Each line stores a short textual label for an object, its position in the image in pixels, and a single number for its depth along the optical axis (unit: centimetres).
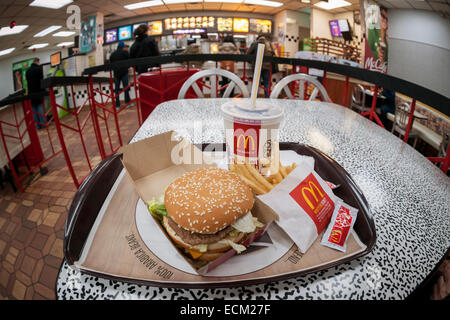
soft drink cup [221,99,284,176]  70
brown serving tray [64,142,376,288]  43
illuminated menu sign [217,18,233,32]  1163
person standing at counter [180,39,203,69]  670
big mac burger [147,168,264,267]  53
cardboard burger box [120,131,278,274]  75
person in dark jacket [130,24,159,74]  539
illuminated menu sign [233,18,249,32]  1183
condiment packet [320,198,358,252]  52
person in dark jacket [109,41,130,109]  647
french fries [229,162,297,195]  67
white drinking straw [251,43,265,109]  68
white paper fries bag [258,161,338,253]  53
